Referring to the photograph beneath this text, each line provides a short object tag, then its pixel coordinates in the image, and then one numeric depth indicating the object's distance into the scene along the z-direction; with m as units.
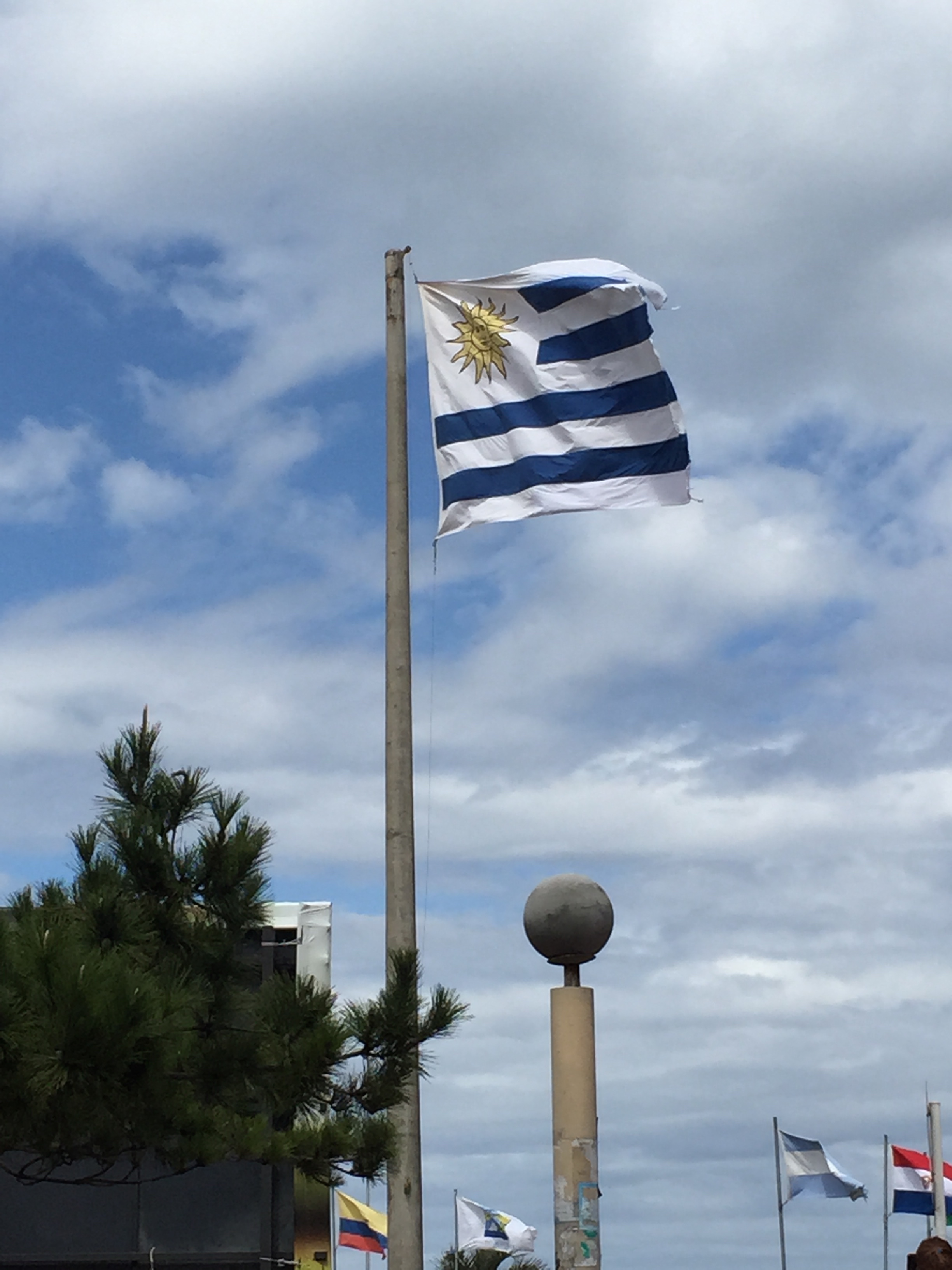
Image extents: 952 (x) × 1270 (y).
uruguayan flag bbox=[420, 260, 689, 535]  13.50
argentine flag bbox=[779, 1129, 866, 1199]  32.88
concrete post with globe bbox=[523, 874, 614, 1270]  10.86
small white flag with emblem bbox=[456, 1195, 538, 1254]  33.81
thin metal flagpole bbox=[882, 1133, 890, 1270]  33.84
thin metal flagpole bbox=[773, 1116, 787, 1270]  32.06
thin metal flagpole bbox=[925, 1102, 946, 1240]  30.20
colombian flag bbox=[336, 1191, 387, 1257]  26.95
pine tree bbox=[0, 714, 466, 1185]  10.23
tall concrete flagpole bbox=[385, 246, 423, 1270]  10.92
